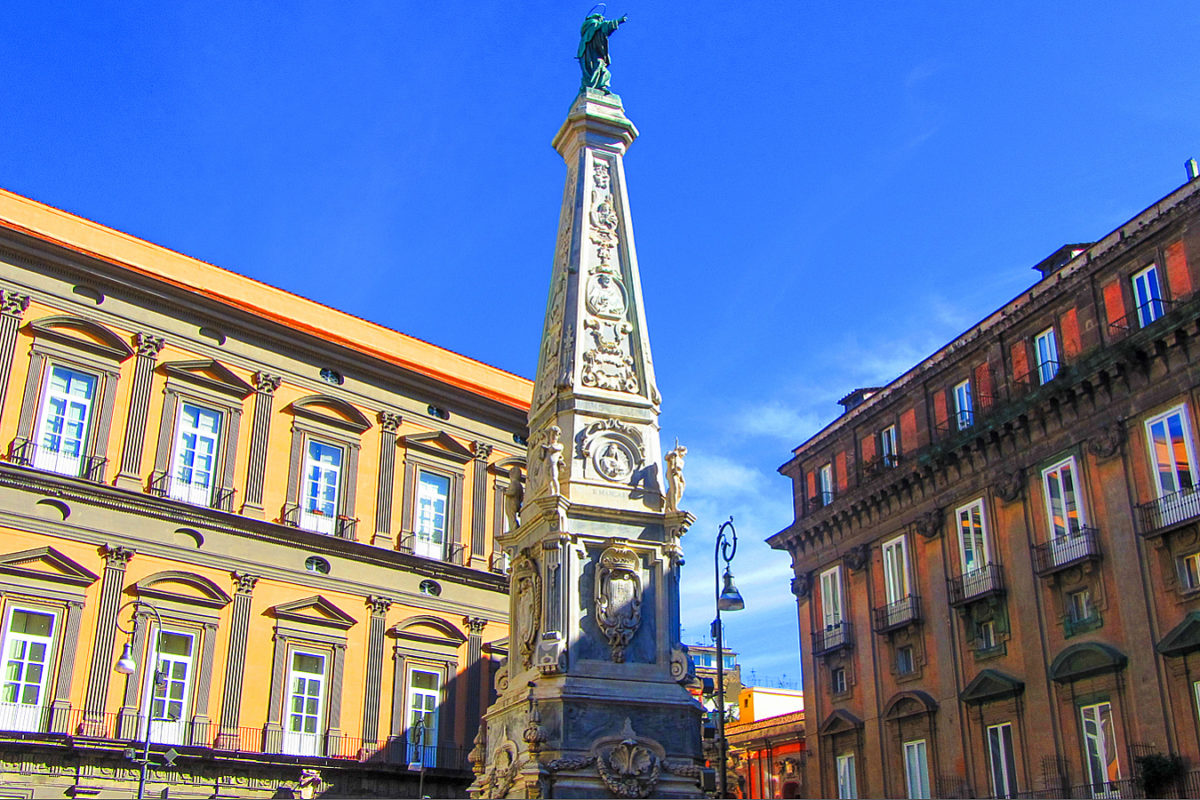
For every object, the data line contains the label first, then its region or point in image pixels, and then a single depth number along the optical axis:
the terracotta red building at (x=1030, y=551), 21.17
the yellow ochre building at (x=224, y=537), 21.70
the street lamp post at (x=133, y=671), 18.83
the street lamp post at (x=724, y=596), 16.14
